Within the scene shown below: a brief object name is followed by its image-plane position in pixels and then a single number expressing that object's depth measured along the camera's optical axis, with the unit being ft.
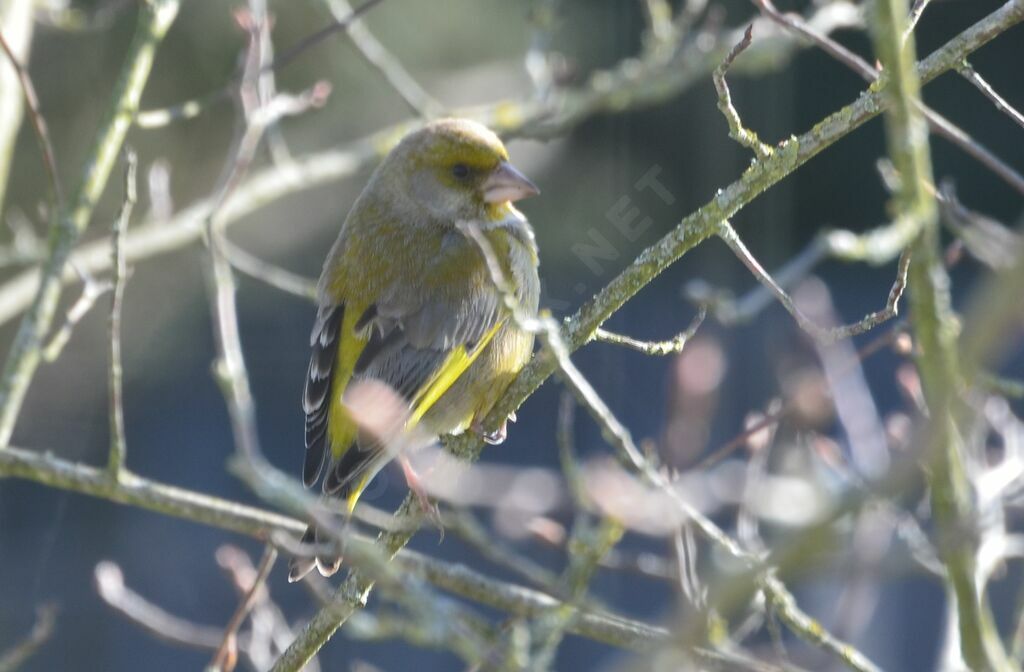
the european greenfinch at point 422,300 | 22.84
